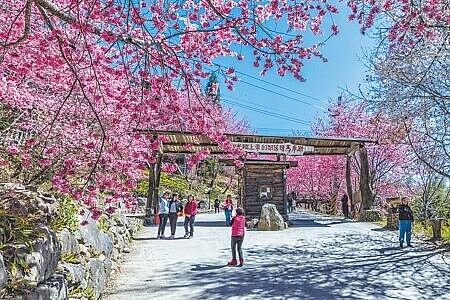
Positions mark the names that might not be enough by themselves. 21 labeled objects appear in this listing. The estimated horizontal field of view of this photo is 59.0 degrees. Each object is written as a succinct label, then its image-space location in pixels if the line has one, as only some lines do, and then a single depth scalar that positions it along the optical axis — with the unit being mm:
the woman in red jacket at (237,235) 8291
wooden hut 17234
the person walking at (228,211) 16380
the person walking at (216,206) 26225
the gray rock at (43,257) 3549
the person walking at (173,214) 12602
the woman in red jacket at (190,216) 12570
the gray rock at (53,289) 3498
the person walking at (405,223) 10297
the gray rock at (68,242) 4959
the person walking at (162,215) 12490
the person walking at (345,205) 21434
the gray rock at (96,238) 6257
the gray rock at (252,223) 15695
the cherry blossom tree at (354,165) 21438
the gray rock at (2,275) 2922
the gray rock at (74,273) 4725
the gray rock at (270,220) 14765
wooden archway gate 15906
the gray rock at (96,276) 5655
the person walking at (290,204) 28278
